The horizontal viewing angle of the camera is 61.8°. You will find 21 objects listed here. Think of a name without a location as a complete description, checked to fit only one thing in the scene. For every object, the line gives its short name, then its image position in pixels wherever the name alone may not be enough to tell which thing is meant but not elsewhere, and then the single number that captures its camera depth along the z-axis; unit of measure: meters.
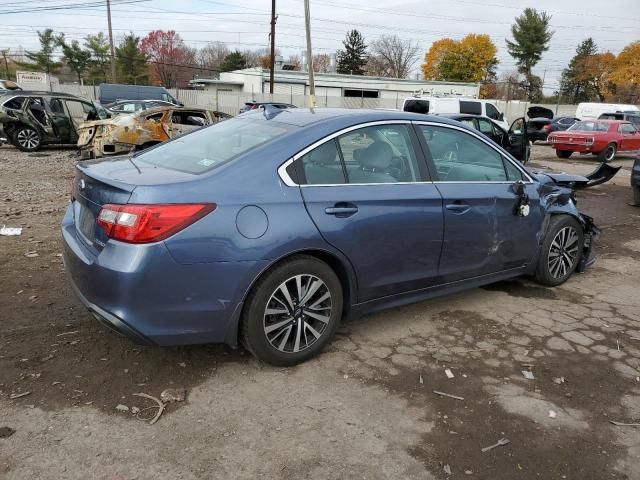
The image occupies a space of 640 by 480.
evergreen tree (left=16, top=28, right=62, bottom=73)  67.38
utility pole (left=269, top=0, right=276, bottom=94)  31.73
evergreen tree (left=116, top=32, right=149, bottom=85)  69.38
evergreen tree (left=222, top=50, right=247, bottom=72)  77.38
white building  47.09
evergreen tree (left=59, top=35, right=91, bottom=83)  67.69
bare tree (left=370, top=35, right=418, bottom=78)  83.88
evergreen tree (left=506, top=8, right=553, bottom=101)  81.31
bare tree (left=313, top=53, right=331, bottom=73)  89.71
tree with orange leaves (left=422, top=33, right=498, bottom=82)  78.50
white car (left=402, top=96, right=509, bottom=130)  21.38
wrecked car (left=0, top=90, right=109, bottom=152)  14.14
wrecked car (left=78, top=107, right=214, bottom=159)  11.21
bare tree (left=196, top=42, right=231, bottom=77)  85.94
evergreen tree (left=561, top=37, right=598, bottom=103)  80.38
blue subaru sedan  2.89
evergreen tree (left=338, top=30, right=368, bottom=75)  79.31
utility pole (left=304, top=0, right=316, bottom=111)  25.36
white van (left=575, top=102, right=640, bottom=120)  32.78
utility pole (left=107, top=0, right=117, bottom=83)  40.78
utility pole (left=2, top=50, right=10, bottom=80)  66.55
